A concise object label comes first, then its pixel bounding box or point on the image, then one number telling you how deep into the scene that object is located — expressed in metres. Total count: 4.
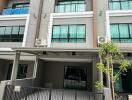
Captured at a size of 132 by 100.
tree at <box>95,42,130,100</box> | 4.23
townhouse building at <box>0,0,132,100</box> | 8.34
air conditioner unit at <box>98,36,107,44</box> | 7.97
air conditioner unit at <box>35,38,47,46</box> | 8.84
